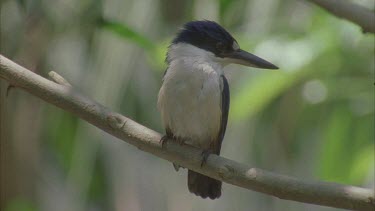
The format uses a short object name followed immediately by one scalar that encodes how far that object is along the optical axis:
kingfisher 5.45
